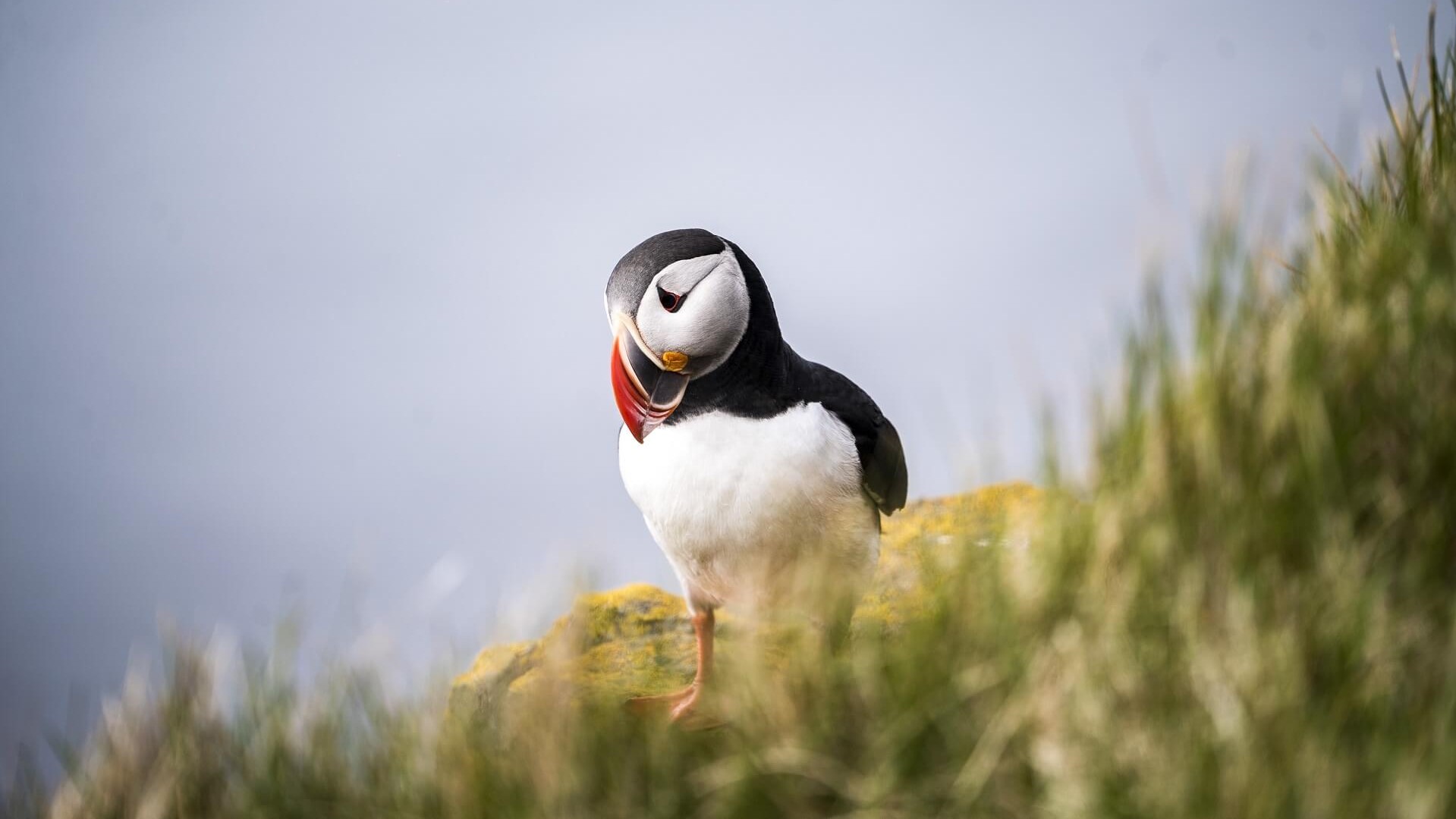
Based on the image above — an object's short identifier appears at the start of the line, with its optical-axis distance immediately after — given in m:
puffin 6.24
